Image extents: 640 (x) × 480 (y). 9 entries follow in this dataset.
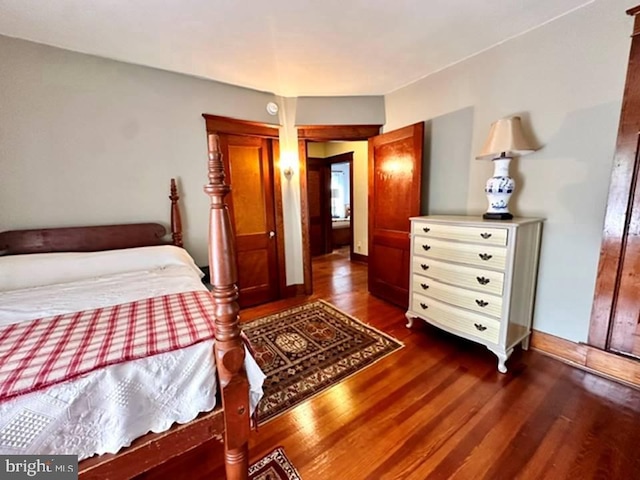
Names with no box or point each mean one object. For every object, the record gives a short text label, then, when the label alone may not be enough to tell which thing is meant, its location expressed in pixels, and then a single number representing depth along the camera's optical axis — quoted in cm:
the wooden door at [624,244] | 171
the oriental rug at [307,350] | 185
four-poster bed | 94
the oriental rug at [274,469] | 128
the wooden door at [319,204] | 576
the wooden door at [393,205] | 284
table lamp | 203
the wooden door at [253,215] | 308
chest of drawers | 194
